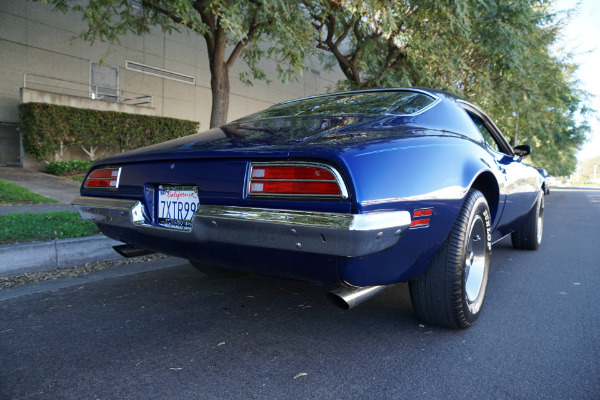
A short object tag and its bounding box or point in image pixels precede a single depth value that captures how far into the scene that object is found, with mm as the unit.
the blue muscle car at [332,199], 1809
